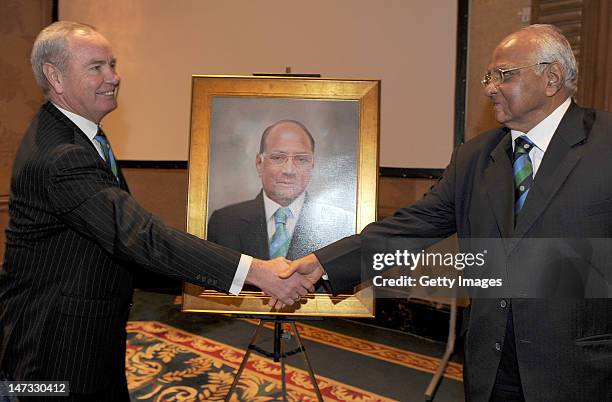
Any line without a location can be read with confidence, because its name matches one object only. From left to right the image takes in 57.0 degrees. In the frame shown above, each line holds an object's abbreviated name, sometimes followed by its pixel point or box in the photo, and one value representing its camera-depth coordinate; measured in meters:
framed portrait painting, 2.60
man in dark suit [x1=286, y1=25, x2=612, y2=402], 1.85
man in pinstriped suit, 1.98
